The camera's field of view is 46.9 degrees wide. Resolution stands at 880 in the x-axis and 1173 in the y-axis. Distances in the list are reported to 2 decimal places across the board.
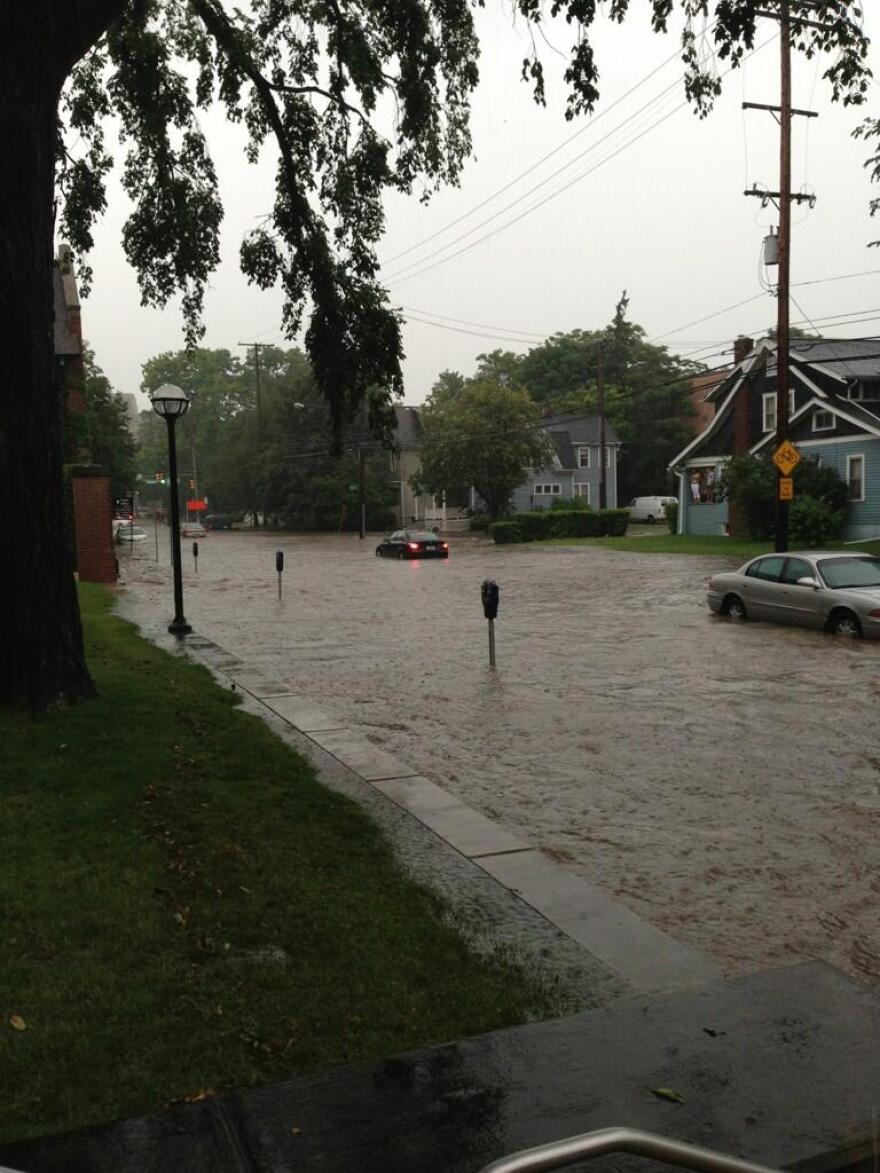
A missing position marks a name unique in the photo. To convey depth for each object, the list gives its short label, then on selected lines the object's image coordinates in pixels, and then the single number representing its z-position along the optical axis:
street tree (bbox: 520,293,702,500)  83.12
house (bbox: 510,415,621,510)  77.62
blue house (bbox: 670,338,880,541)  39.31
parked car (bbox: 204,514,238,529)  98.88
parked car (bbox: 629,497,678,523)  72.62
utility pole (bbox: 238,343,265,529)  88.94
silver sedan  15.77
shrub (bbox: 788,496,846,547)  36.69
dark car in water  43.34
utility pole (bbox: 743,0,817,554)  23.41
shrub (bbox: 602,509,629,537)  55.88
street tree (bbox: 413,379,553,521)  63.94
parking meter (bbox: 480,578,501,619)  14.44
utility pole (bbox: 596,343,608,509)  57.06
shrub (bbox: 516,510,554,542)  55.50
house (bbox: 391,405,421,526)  82.56
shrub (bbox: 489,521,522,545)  55.34
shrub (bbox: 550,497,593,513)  58.24
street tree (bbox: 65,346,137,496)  59.16
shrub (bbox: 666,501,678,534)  52.78
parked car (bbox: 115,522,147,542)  70.25
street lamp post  17.09
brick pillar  29.12
